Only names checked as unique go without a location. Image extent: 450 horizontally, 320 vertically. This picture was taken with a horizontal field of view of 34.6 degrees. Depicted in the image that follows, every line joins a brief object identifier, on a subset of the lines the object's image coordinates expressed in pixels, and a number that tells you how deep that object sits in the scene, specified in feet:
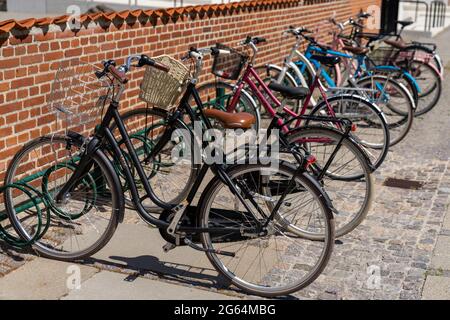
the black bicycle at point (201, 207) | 13.89
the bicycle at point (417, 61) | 30.42
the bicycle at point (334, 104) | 21.59
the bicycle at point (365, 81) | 25.72
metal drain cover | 21.43
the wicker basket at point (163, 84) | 16.66
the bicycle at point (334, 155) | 16.83
